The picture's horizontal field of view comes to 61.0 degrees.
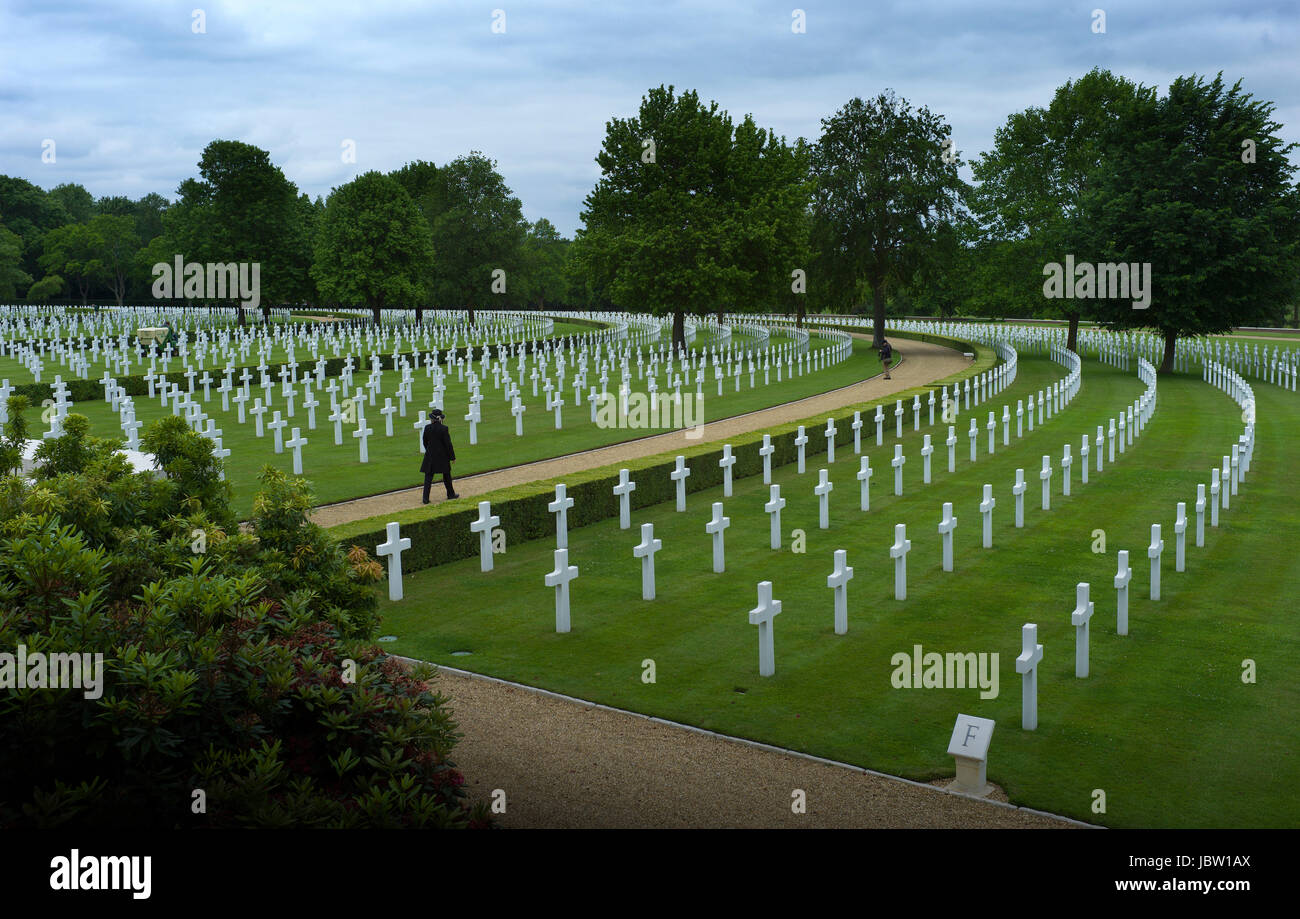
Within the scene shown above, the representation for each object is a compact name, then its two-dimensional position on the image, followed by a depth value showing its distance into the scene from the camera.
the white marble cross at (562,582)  11.62
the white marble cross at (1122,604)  11.57
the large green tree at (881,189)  58.22
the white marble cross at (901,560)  12.88
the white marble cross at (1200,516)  15.69
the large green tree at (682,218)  48.97
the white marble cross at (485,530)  14.13
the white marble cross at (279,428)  23.38
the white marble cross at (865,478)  18.16
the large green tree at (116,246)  101.69
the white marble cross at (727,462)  19.67
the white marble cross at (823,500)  17.02
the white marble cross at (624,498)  16.64
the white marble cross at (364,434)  23.11
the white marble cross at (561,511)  15.26
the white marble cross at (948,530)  14.21
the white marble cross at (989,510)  15.55
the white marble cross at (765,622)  10.30
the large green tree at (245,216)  70.56
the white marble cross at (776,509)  15.62
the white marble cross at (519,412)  27.05
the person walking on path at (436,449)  17.55
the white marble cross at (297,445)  21.16
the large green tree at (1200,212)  44.88
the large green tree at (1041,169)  58.62
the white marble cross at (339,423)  25.09
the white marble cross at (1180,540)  14.19
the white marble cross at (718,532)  14.07
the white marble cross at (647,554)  12.80
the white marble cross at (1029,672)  9.00
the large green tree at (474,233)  79.94
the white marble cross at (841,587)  11.45
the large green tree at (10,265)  92.62
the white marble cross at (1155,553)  12.73
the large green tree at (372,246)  67.31
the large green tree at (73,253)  100.88
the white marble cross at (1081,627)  10.16
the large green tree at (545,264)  99.34
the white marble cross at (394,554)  12.66
